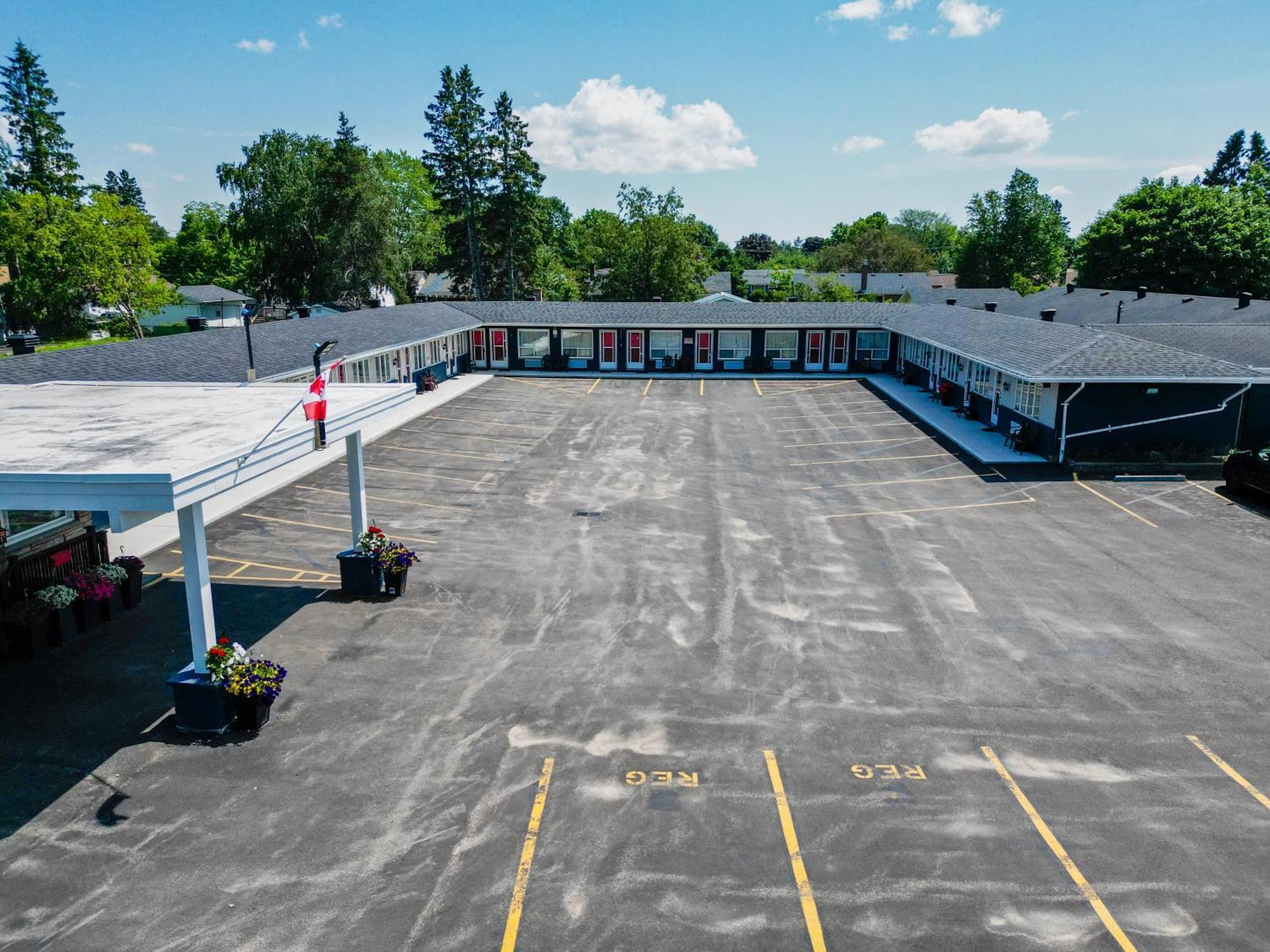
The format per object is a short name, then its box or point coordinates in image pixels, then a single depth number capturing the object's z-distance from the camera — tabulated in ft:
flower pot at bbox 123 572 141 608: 49.75
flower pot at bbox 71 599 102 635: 46.68
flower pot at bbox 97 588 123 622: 48.19
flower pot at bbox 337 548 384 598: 51.62
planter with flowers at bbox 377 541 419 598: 51.39
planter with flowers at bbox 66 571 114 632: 46.55
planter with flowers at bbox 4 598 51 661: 43.27
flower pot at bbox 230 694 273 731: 36.96
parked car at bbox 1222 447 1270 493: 72.18
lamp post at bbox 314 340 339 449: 42.09
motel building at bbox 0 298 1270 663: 36.86
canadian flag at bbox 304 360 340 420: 41.70
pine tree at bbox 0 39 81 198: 217.56
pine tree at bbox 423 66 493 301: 220.64
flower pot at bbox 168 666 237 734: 36.88
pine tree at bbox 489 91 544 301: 221.25
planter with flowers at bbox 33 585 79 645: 44.73
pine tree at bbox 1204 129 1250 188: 342.03
